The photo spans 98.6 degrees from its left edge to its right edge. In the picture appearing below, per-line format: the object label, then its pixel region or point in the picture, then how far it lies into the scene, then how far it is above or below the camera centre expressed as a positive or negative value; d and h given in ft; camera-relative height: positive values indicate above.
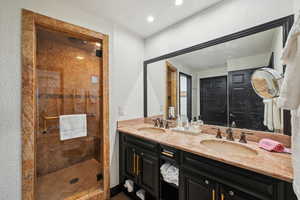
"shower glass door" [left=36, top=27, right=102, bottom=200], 5.07 -0.49
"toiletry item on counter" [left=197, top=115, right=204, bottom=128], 5.56 -1.00
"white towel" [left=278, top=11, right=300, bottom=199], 2.18 +0.21
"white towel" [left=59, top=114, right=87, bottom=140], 5.25 -1.12
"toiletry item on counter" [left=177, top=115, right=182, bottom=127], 6.26 -1.10
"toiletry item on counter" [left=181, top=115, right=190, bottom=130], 5.81 -1.08
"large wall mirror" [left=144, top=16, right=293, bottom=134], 4.02 +0.86
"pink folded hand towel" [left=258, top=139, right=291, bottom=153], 3.45 -1.29
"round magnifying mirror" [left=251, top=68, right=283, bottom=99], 3.62 +0.52
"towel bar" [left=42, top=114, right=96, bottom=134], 5.16 -0.79
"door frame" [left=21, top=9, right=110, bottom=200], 4.09 +0.05
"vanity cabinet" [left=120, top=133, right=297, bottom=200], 2.71 -2.07
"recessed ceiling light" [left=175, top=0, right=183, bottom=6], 4.86 +3.71
